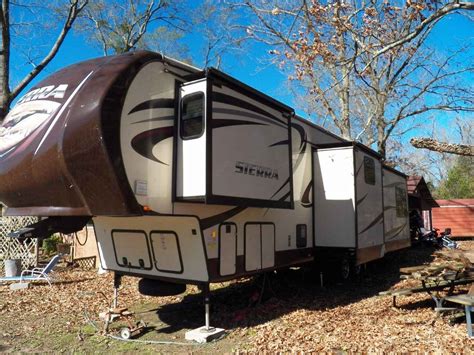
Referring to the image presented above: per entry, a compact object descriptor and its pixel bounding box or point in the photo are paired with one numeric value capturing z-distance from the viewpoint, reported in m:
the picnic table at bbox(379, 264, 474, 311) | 7.20
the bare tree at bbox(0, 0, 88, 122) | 13.60
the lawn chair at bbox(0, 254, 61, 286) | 10.06
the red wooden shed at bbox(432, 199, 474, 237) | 25.36
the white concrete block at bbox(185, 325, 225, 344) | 5.93
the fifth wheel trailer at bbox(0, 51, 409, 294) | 5.10
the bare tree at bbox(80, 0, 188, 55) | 19.85
